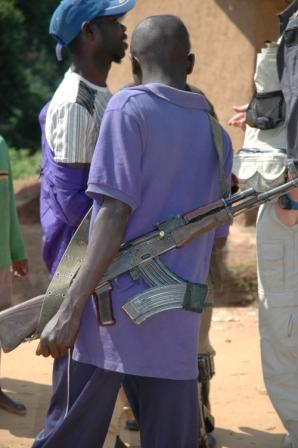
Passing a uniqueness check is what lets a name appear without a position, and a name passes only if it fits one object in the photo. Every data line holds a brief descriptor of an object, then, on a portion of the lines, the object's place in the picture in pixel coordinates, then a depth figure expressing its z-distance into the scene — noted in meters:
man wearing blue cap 6.82
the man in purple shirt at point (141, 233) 5.39
